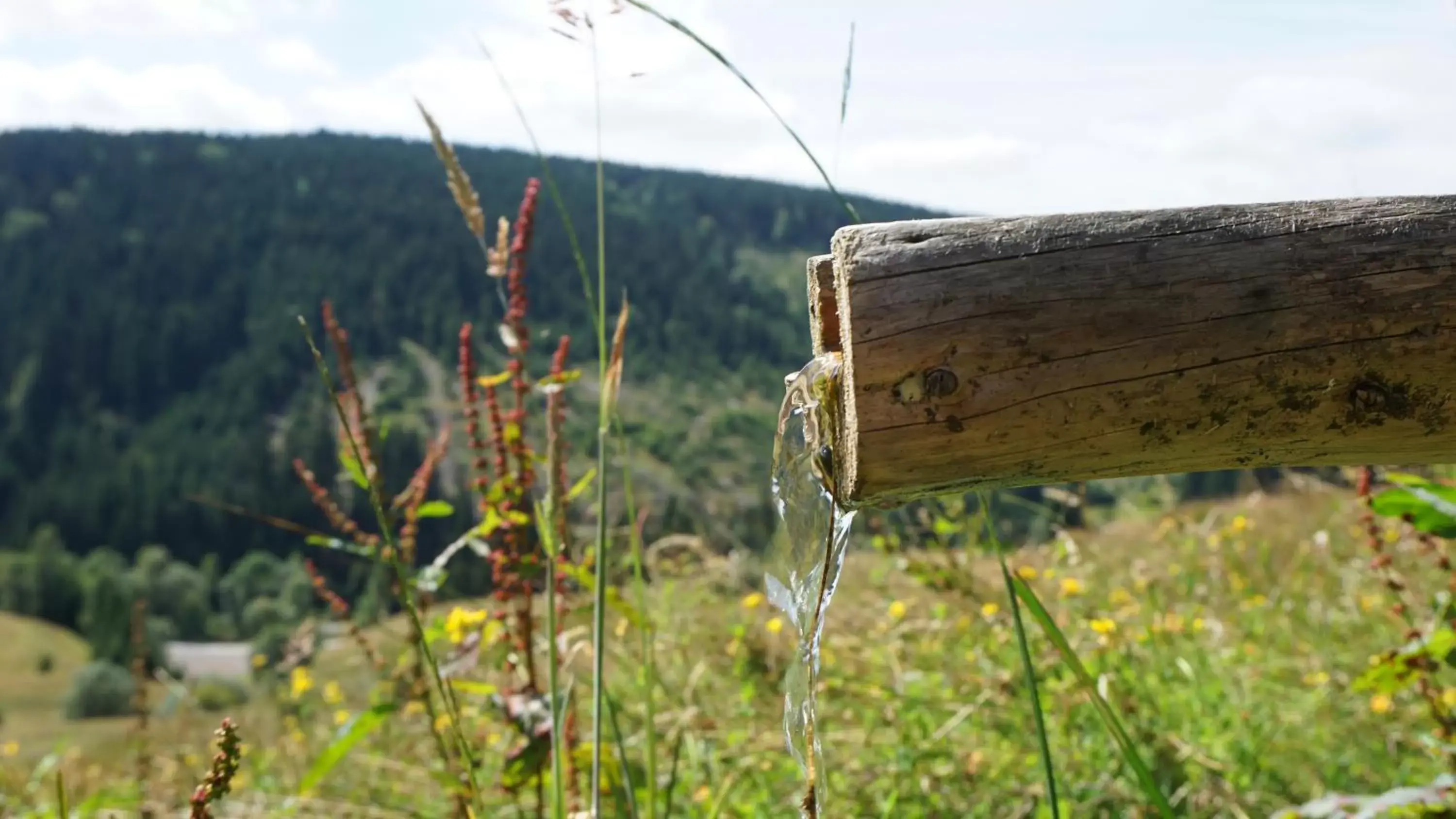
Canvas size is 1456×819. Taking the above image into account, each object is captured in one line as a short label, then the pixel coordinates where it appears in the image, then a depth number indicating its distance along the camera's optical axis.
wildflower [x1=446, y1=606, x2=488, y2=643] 2.09
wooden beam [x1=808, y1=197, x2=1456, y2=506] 0.77
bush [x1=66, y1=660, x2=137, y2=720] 44.94
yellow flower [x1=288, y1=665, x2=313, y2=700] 4.08
